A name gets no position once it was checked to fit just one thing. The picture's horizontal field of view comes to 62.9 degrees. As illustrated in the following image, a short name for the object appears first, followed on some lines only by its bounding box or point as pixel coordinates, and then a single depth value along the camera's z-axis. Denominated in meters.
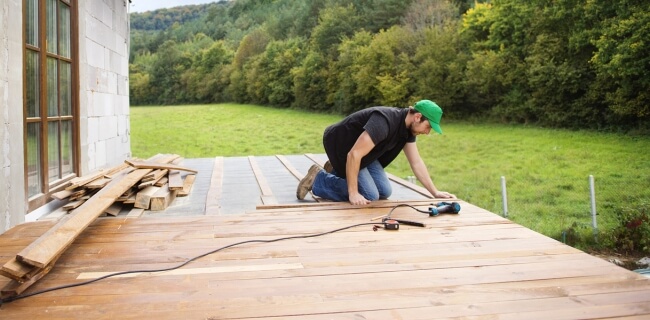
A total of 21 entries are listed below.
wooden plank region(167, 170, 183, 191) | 4.41
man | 3.68
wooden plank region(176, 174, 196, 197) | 4.64
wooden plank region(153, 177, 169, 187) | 4.63
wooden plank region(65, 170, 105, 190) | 4.09
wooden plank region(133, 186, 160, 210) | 3.89
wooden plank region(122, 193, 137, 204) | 3.88
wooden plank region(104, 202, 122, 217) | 3.65
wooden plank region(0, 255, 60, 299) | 2.06
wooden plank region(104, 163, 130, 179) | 4.72
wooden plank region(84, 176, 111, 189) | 4.20
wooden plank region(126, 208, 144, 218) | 3.63
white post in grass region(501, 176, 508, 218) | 7.23
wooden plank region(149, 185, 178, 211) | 3.93
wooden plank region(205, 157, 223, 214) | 3.98
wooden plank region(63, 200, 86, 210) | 3.91
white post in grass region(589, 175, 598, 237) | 7.11
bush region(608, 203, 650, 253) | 7.58
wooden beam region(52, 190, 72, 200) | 3.92
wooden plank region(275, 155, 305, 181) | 5.81
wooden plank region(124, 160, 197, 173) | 5.07
